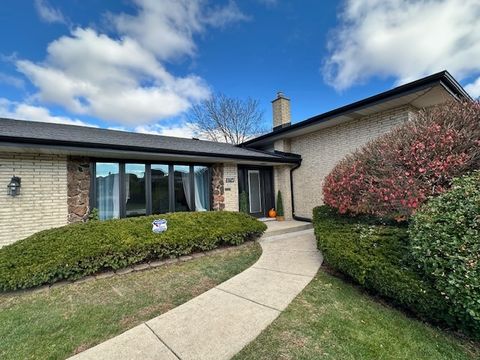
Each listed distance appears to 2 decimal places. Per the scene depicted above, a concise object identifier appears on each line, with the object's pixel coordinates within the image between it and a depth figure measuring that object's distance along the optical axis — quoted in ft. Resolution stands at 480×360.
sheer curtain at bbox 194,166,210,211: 28.14
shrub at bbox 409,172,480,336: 7.38
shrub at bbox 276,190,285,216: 34.45
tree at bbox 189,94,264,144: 83.10
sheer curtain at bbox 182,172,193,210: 27.25
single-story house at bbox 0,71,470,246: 18.76
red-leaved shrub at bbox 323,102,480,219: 11.82
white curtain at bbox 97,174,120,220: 22.49
